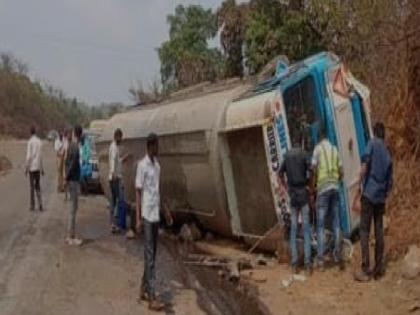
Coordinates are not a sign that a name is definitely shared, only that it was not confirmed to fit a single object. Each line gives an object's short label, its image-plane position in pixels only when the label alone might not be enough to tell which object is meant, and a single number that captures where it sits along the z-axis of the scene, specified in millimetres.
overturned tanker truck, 12414
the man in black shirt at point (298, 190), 11383
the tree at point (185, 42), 38344
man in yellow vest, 11461
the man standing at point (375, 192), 10609
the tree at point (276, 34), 23953
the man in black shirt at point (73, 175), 14664
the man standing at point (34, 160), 20016
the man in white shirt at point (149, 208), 10094
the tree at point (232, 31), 27062
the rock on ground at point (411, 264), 10312
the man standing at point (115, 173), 16172
